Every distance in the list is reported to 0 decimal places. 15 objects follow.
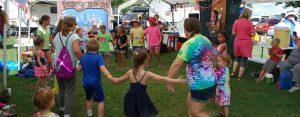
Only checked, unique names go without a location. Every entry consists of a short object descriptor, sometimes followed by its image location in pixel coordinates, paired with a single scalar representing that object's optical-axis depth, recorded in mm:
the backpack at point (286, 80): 6645
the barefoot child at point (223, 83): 4383
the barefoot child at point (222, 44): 5730
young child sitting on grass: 2716
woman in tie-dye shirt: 3585
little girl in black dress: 3636
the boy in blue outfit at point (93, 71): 4129
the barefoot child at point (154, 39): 8723
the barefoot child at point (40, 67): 5939
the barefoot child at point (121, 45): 8889
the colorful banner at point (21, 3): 8004
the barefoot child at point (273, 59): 7084
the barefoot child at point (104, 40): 8461
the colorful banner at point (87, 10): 11834
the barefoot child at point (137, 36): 8541
